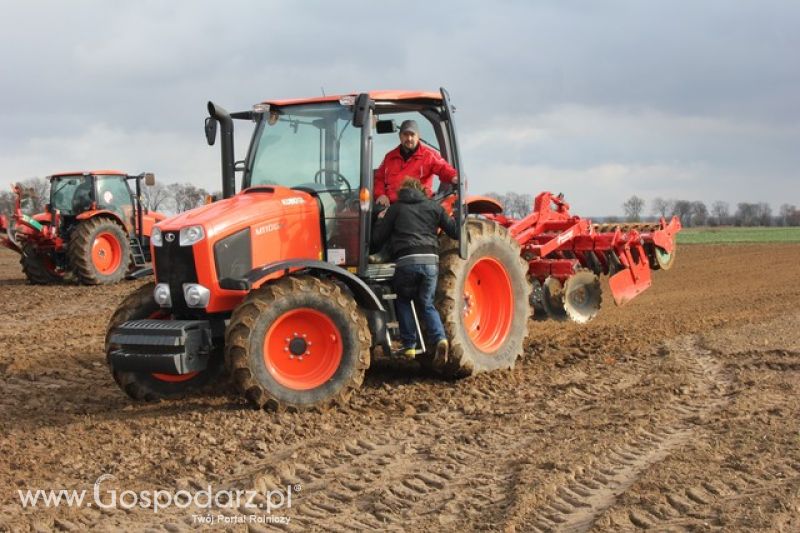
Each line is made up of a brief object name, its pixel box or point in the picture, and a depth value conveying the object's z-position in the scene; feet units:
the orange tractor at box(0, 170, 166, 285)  56.24
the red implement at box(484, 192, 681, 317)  33.63
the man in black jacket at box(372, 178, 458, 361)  22.07
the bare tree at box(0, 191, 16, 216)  141.69
